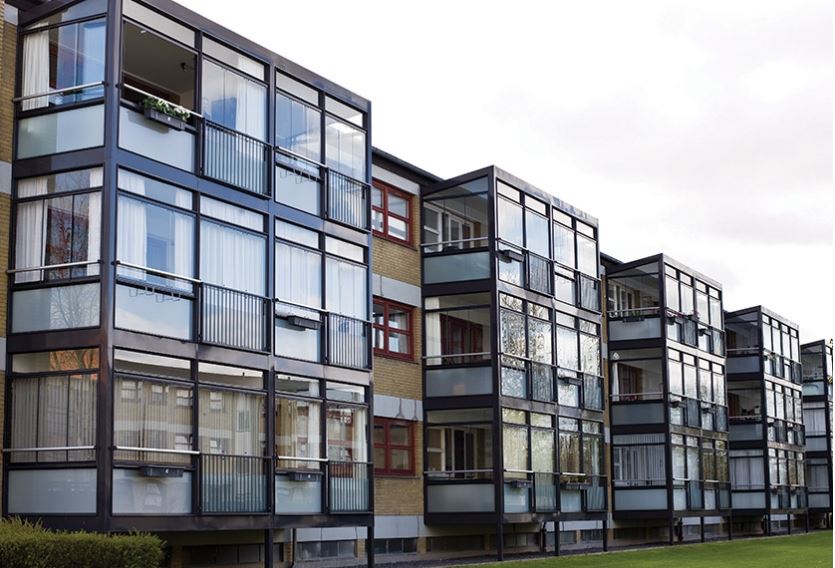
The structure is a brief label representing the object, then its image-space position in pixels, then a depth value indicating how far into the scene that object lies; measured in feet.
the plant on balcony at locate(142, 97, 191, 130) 63.98
